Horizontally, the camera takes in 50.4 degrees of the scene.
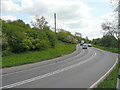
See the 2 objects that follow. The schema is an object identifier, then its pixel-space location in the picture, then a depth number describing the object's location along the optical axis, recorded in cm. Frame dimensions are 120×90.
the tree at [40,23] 4653
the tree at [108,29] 3962
